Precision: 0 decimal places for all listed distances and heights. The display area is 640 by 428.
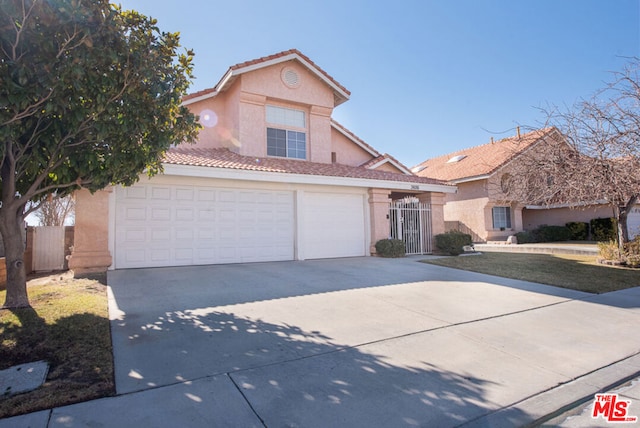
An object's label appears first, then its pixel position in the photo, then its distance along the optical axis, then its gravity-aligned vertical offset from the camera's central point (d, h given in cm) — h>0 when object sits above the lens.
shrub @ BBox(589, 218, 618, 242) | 2175 +5
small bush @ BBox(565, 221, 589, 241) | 2364 +1
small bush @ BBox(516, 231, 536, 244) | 2245 -38
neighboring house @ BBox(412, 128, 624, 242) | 2220 +167
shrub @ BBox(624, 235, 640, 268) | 1126 -78
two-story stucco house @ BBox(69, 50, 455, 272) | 995 +160
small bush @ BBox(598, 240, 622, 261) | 1187 -75
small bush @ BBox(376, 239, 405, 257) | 1341 -54
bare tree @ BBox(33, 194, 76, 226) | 2442 +200
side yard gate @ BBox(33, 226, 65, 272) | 1112 -24
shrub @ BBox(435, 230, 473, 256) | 1457 -39
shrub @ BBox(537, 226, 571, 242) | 2325 -17
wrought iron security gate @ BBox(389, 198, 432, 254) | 1482 +37
